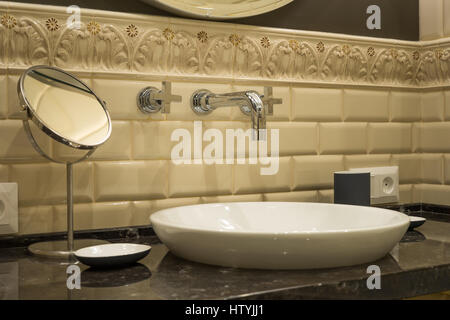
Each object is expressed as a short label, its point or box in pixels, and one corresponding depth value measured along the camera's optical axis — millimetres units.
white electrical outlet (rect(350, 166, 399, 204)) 1529
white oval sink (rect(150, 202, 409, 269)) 844
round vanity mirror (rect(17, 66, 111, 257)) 1021
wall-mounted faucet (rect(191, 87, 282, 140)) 1099
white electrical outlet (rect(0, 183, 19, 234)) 1100
